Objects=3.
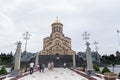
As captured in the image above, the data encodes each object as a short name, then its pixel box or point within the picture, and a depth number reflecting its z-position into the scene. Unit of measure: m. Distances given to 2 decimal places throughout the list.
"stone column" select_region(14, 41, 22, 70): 13.15
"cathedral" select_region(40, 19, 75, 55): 51.03
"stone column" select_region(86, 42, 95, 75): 13.70
